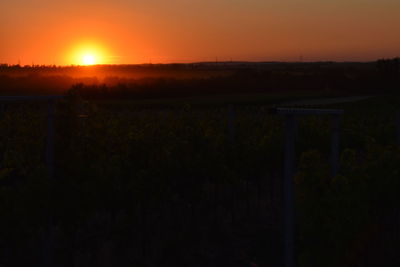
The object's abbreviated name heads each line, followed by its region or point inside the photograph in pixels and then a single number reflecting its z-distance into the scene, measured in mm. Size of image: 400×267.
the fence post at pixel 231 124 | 10891
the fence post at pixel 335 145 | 5981
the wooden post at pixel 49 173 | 6327
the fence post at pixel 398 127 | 11400
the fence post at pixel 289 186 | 5120
